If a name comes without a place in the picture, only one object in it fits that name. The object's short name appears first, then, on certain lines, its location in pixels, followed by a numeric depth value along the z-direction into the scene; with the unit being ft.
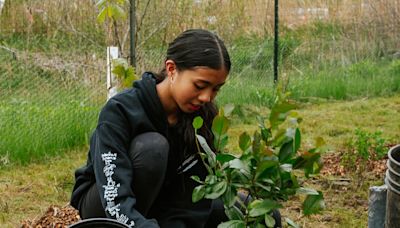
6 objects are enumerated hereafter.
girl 7.34
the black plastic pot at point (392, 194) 7.84
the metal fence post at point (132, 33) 15.08
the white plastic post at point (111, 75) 14.58
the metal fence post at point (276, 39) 20.81
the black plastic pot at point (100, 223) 5.31
